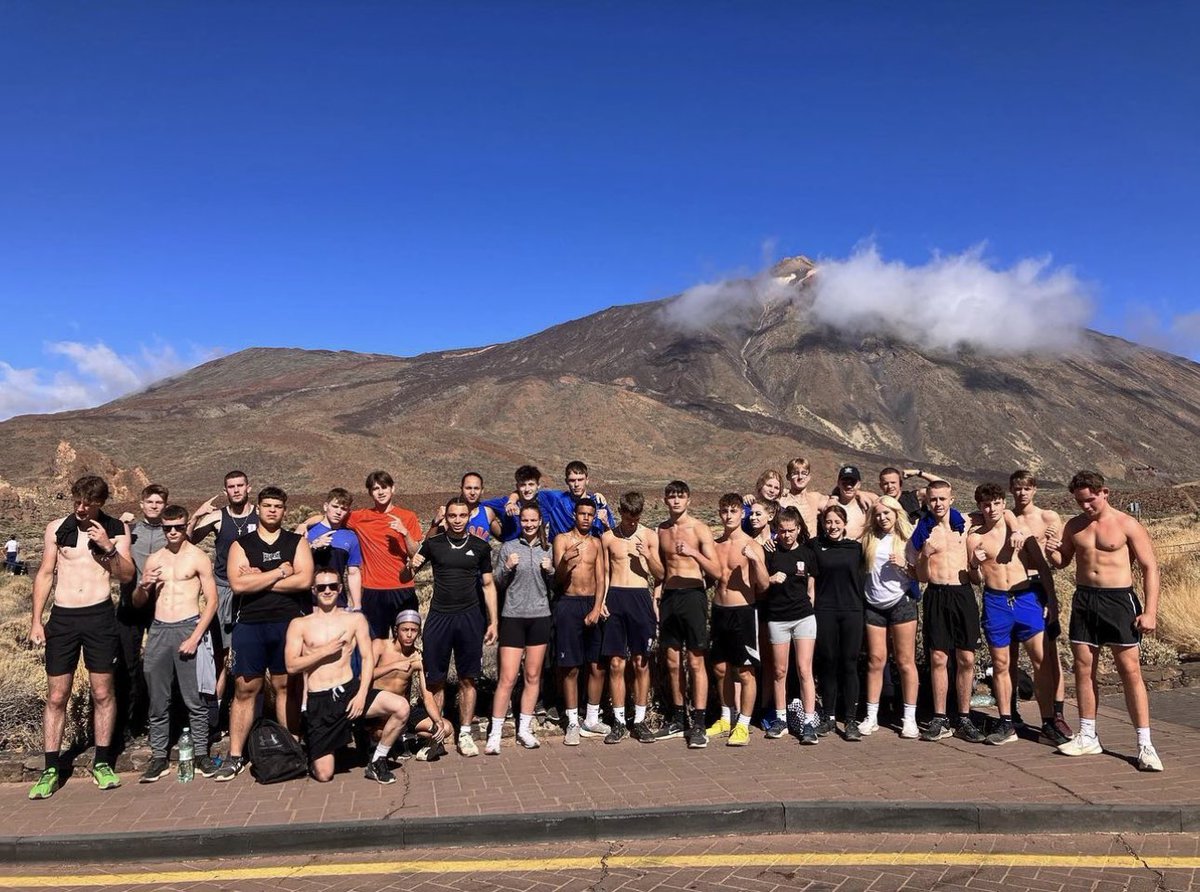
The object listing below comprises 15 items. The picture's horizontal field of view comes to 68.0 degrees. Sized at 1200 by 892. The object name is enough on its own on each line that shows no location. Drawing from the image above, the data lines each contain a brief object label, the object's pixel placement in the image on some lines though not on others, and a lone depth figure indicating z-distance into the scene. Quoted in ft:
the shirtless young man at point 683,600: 20.54
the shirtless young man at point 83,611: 18.01
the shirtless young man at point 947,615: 20.27
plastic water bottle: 17.99
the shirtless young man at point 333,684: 17.67
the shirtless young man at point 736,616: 20.22
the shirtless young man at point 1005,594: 20.17
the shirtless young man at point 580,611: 20.58
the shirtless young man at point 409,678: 19.20
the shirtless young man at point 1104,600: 17.95
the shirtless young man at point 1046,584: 19.76
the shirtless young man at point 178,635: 18.53
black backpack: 17.48
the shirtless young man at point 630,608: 20.67
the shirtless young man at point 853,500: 22.91
